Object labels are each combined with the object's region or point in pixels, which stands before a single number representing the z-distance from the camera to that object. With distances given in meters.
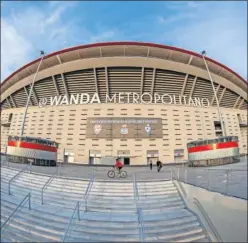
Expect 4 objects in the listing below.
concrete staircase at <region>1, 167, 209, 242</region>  6.48
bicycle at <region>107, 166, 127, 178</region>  13.59
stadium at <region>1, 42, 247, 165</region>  30.34
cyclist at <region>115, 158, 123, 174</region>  13.98
